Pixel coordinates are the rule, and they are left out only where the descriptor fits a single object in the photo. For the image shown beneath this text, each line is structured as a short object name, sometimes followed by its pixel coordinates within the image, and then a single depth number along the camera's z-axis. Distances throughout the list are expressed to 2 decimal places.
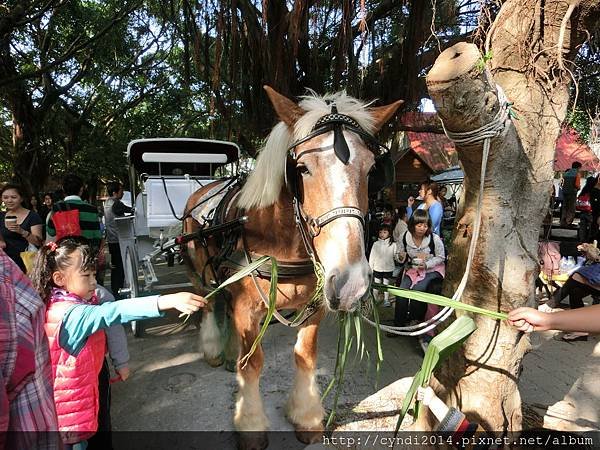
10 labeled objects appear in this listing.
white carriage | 4.27
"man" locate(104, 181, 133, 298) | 5.30
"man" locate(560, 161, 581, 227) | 8.88
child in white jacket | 5.09
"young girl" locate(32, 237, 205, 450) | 1.59
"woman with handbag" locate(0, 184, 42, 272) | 3.63
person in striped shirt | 3.69
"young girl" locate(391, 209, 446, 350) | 4.01
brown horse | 1.59
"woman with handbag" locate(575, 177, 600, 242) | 7.89
